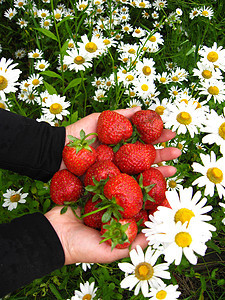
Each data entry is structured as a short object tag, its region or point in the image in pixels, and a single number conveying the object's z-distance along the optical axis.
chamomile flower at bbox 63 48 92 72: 0.43
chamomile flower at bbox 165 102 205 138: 0.35
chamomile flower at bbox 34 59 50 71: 0.54
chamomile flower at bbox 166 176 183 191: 0.40
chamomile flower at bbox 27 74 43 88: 0.51
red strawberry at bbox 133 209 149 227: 0.30
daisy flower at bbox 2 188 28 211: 0.38
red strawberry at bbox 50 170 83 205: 0.30
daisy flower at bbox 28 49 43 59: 0.55
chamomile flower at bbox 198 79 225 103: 0.42
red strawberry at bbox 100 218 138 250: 0.24
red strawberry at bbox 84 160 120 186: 0.29
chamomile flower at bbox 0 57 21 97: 0.39
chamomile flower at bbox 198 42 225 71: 0.44
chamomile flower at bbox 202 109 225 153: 0.32
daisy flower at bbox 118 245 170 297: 0.27
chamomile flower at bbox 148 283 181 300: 0.26
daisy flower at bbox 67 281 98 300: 0.33
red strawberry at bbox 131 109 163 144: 0.33
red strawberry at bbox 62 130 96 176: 0.29
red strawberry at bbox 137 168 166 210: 0.30
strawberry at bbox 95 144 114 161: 0.32
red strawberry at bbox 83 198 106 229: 0.29
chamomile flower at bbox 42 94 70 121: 0.41
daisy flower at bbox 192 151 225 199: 0.30
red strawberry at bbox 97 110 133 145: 0.32
